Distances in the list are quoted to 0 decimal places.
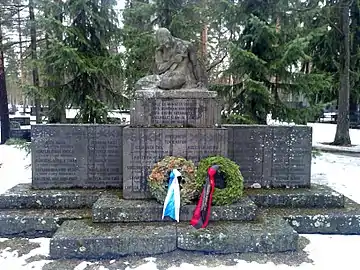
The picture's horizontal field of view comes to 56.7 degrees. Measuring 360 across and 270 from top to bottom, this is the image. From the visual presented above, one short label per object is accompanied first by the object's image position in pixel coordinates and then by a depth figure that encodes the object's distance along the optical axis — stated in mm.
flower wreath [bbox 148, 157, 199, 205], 4609
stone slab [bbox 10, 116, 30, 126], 18869
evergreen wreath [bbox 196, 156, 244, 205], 4574
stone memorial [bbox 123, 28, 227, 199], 4992
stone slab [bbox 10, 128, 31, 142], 14862
